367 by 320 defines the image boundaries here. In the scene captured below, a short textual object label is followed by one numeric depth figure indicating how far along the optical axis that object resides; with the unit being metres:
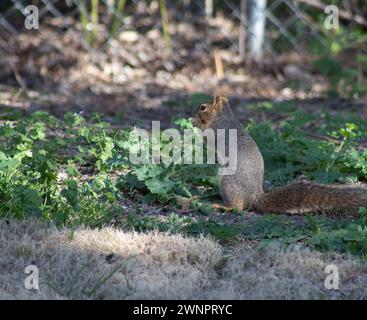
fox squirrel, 8.87
